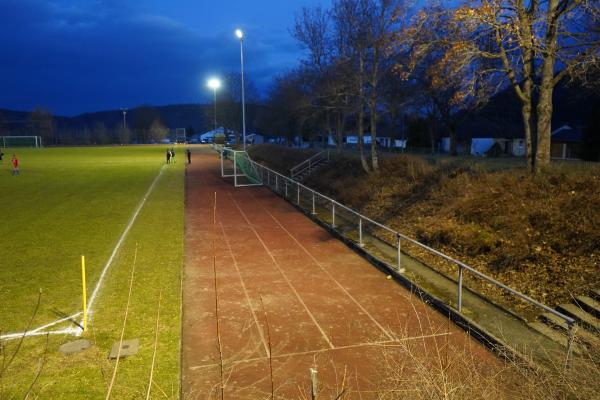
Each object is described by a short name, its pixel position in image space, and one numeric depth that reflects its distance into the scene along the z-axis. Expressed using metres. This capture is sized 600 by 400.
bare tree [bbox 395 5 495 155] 13.35
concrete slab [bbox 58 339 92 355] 7.41
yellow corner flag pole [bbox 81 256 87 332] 8.08
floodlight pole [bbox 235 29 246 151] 31.72
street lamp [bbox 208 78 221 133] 54.50
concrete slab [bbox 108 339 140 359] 7.27
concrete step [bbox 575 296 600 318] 8.27
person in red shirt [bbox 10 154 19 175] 35.14
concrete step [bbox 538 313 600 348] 7.24
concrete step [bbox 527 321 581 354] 7.71
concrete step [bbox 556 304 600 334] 7.74
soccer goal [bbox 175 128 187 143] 138.23
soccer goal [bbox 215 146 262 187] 31.86
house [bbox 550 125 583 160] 35.03
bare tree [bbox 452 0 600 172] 11.95
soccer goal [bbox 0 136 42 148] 103.44
